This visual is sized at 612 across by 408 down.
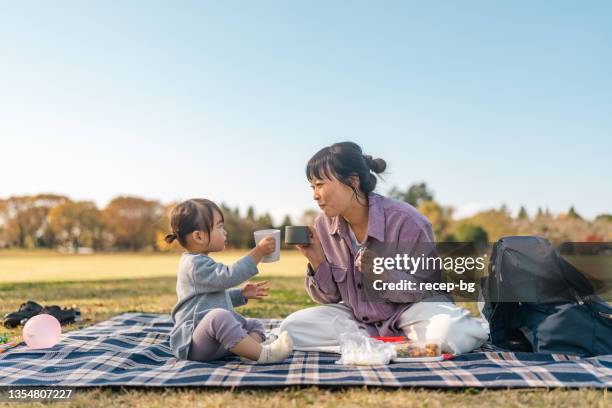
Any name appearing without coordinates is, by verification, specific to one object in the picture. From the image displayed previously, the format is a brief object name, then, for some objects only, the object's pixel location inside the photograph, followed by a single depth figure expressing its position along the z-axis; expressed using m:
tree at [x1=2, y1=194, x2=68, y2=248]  33.06
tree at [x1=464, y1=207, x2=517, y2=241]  33.13
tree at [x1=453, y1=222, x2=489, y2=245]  34.16
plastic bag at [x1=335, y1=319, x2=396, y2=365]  3.83
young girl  3.84
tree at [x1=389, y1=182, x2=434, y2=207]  46.72
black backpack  4.16
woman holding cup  4.30
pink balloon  4.48
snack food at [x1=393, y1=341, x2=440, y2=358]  4.01
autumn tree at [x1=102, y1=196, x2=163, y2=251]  34.47
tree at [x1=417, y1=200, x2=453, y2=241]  38.36
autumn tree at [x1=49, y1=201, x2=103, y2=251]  33.00
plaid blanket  3.37
